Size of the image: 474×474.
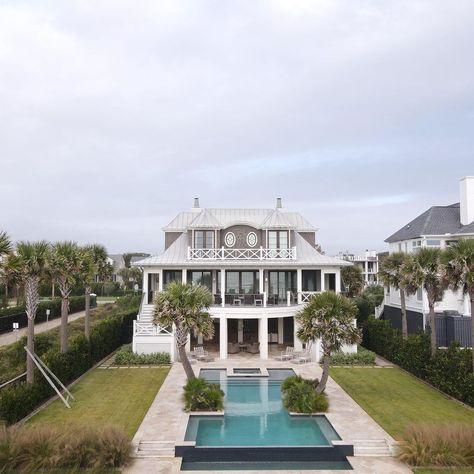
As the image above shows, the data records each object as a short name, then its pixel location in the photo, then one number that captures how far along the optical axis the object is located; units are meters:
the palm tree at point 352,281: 35.56
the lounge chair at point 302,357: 25.95
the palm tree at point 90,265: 22.19
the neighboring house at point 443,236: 28.51
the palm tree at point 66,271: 20.56
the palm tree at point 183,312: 17.97
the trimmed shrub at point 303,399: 16.96
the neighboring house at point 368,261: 88.62
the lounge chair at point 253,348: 28.92
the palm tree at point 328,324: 17.30
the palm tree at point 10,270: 16.53
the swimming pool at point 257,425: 14.39
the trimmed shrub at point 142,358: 25.30
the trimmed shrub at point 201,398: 17.12
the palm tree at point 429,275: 20.58
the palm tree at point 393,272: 25.31
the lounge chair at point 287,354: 26.72
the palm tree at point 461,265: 16.95
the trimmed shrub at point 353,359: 25.38
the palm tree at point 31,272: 17.05
